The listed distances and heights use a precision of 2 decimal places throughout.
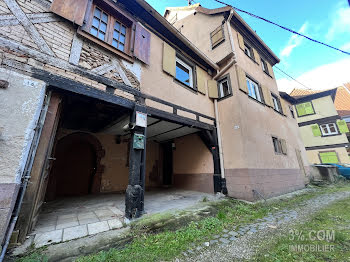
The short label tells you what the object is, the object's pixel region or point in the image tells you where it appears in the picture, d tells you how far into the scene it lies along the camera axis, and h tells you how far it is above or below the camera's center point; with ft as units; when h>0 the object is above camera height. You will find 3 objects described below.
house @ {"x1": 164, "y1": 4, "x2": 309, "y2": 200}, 17.54 +8.63
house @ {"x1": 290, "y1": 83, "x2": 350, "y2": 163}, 50.08 +26.70
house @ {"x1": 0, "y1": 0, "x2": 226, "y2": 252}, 7.52 +5.71
